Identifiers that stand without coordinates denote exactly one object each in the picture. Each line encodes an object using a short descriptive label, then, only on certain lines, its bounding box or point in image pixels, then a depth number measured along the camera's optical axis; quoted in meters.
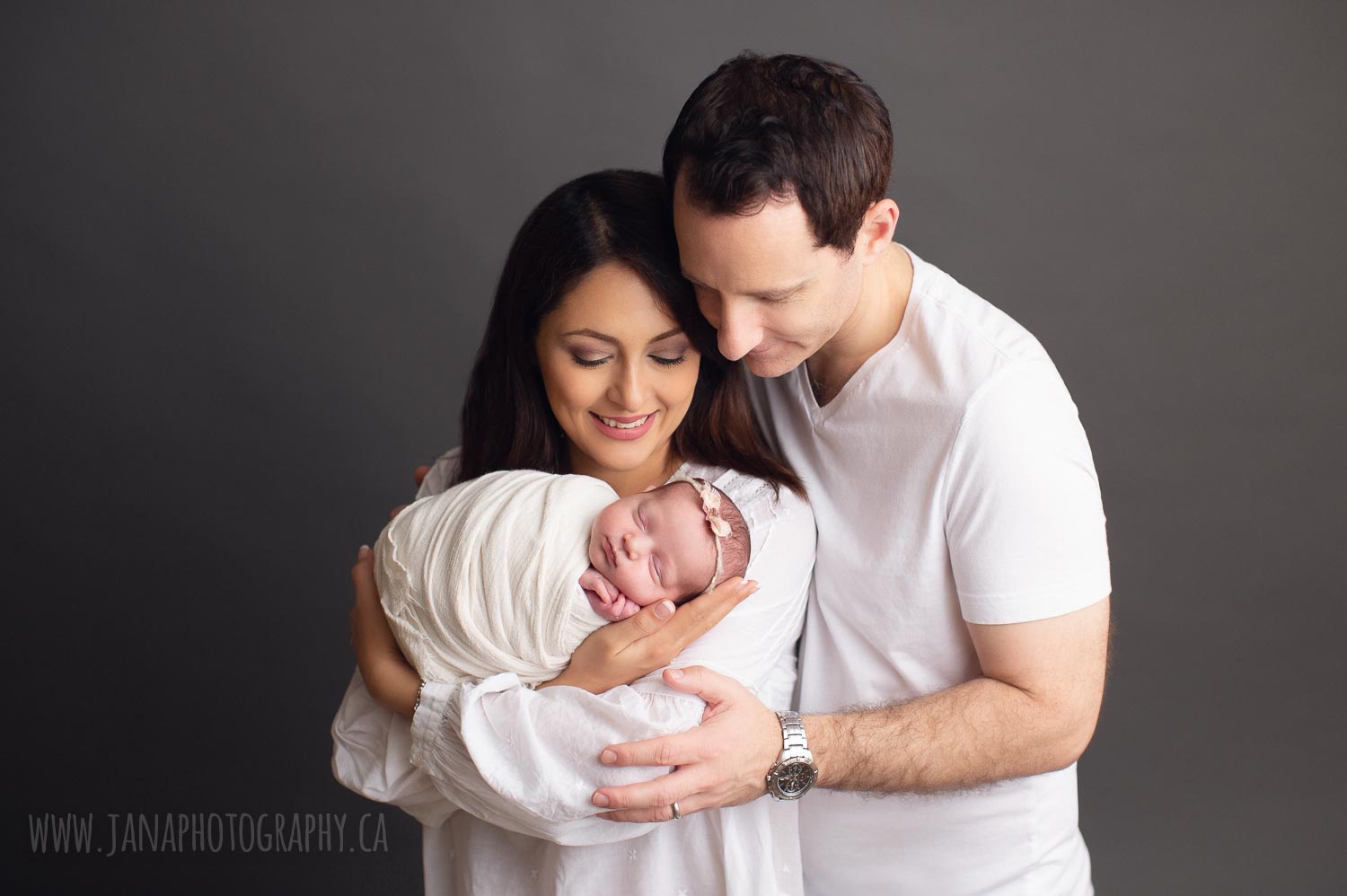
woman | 1.91
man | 1.95
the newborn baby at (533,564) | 2.03
